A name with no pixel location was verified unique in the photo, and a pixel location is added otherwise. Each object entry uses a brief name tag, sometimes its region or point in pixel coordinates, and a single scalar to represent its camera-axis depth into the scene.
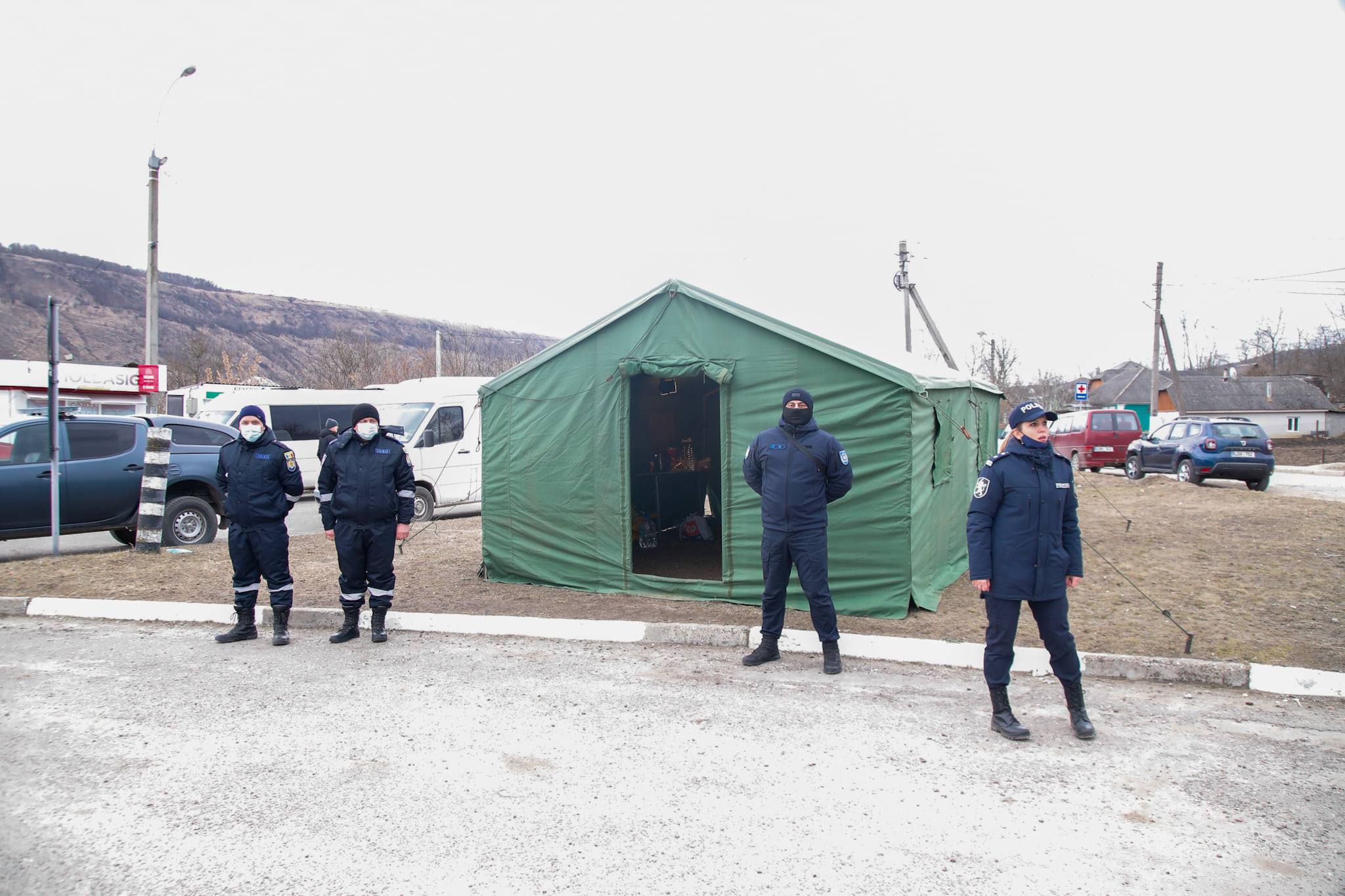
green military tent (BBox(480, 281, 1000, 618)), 6.62
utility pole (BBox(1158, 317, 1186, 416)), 31.36
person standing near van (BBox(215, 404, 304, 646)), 6.18
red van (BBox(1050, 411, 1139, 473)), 21.50
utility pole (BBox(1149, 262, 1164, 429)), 31.28
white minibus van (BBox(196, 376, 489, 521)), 13.74
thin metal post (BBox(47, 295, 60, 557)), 8.80
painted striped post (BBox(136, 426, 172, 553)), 9.70
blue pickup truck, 9.36
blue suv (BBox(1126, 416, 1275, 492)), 16.91
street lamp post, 12.45
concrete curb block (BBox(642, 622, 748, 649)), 6.10
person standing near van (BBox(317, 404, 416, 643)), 6.16
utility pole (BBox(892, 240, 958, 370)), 19.76
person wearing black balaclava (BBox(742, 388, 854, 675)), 5.45
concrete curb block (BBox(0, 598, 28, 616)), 7.27
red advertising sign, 12.07
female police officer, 4.21
